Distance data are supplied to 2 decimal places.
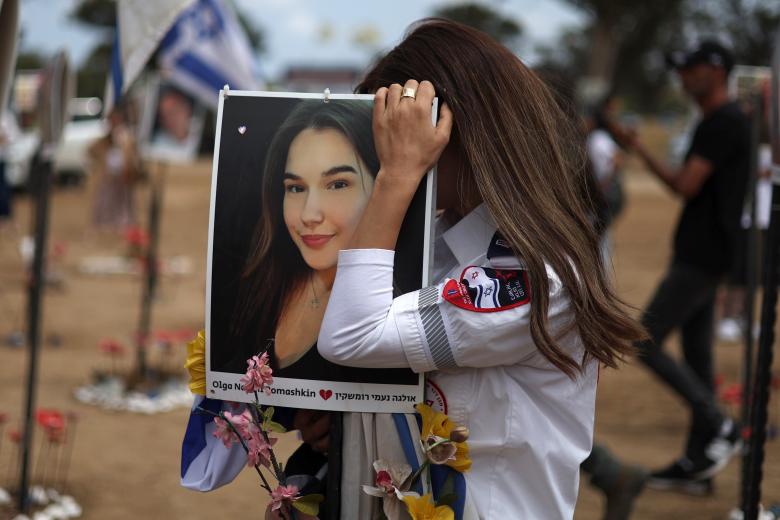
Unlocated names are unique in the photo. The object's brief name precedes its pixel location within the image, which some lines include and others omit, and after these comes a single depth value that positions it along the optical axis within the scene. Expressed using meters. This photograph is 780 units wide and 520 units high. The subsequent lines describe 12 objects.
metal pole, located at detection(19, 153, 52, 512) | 3.52
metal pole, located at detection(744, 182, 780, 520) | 2.35
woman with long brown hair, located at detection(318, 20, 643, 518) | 1.60
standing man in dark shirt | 4.31
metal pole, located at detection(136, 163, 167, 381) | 6.04
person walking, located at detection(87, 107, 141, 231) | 13.84
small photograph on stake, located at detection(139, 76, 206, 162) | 8.69
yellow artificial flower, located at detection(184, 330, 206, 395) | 1.78
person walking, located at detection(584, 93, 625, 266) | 6.08
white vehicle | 21.45
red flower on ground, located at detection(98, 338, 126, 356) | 5.66
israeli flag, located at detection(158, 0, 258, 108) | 5.78
